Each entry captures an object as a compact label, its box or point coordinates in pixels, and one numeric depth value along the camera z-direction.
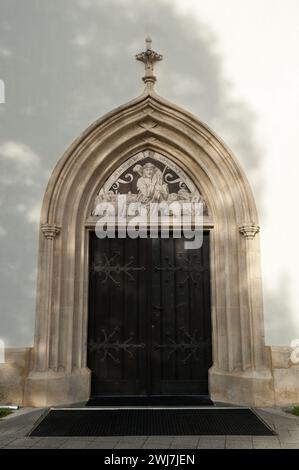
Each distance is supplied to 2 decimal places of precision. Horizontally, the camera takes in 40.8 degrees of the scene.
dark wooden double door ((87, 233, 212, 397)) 4.72
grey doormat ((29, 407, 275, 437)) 3.36
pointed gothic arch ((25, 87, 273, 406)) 4.41
